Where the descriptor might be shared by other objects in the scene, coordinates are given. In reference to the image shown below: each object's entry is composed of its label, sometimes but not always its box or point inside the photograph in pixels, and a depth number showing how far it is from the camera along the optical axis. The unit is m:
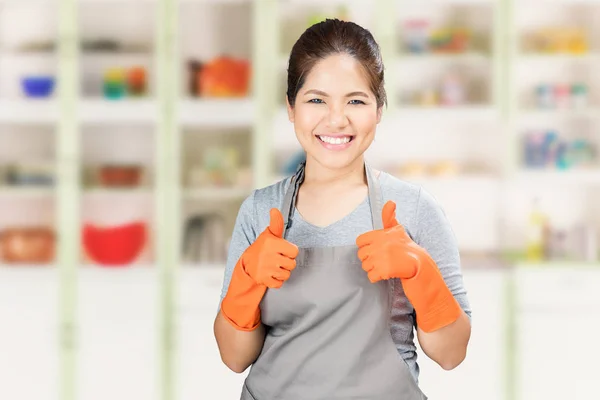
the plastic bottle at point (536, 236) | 3.99
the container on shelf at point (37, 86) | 3.81
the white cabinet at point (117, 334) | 3.76
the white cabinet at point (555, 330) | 3.77
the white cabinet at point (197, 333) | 3.73
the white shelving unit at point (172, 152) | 3.75
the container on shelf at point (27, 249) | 3.81
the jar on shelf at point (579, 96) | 3.98
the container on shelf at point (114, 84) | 3.83
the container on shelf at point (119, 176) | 3.87
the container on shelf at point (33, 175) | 3.85
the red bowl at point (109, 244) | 3.82
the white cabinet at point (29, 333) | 3.77
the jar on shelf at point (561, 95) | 4.00
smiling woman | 1.32
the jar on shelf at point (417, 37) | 3.92
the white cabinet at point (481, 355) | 3.73
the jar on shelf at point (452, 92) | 3.97
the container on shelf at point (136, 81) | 3.84
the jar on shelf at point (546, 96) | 3.98
